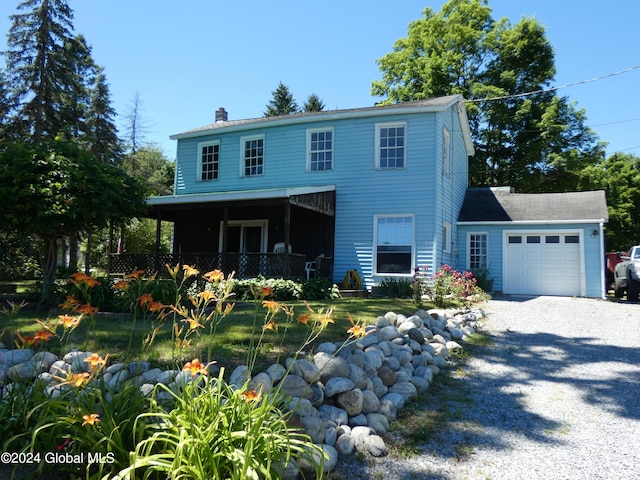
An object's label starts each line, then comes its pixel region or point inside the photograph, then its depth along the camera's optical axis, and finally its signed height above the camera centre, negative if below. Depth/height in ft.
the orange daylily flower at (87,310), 9.31 -1.04
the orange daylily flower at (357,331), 9.26 -1.35
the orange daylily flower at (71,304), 10.01 -0.98
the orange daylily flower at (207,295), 8.98 -0.65
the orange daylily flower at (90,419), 7.45 -2.68
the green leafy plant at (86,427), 7.89 -3.11
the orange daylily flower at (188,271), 9.86 -0.16
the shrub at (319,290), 36.22 -1.99
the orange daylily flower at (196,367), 7.89 -1.89
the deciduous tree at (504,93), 75.92 +31.35
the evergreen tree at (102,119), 91.61 +30.46
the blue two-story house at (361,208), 41.93 +5.89
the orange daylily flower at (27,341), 9.01 -1.67
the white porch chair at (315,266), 42.39 +0.00
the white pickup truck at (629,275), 40.55 -0.26
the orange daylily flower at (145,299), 9.66 -0.81
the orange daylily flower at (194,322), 8.77 -1.17
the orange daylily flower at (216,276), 9.63 -0.26
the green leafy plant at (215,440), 7.22 -3.11
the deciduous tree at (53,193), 22.86 +3.63
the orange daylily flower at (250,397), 8.04 -2.41
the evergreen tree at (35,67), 69.00 +30.46
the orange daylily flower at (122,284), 11.55 -0.59
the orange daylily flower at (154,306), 9.52 -0.94
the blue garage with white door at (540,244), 44.45 +2.83
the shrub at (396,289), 39.29 -1.87
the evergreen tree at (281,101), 129.70 +48.67
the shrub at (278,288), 34.83 -1.84
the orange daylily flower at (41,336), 8.68 -1.48
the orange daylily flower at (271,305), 9.31 -0.84
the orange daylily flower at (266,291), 9.64 -0.58
